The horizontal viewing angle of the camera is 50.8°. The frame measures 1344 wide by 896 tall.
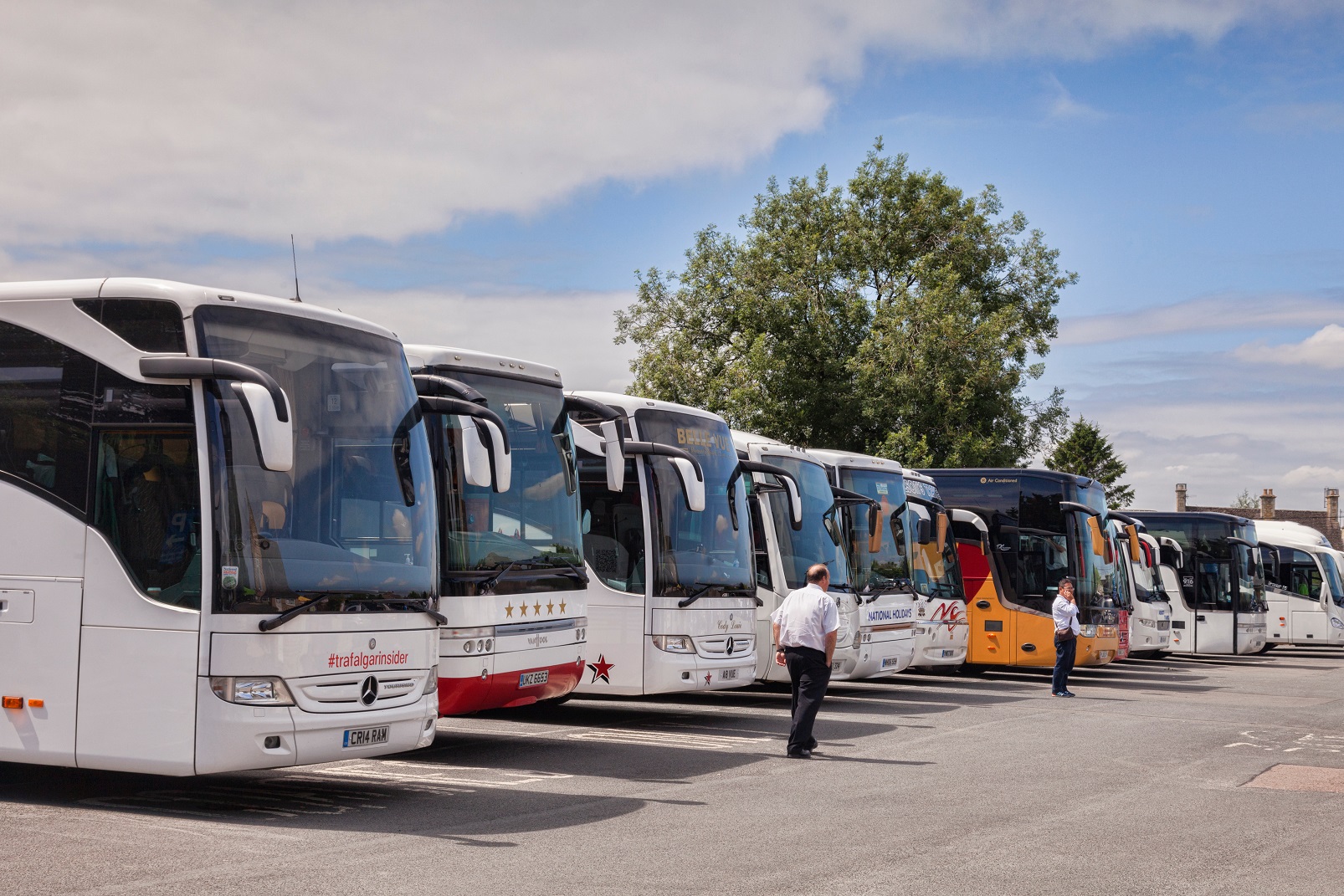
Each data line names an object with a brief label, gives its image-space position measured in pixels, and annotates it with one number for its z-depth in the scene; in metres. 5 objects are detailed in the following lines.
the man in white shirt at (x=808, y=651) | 12.72
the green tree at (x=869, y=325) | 38.75
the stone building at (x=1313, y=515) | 92.50
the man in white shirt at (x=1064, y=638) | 20.67
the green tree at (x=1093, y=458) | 81.81
